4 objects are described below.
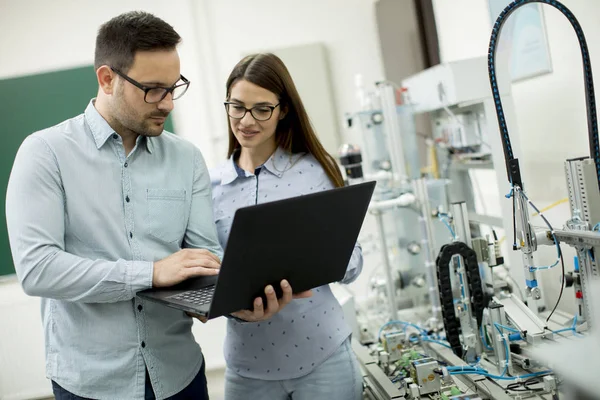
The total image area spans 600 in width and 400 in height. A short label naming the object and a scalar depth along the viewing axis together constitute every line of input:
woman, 1.42
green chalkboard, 3.61
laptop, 0.96
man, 1.12
